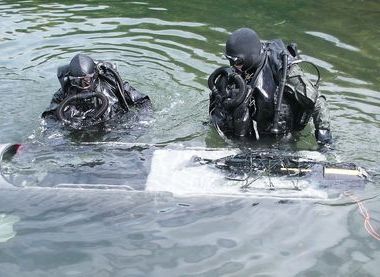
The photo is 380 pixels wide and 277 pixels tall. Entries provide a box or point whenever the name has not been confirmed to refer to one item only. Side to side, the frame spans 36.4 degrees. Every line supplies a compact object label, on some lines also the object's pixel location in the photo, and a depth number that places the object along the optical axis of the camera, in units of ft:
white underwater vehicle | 14.90
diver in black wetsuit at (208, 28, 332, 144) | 17.03
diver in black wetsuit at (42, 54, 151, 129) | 19.13
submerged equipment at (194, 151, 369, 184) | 15.01
